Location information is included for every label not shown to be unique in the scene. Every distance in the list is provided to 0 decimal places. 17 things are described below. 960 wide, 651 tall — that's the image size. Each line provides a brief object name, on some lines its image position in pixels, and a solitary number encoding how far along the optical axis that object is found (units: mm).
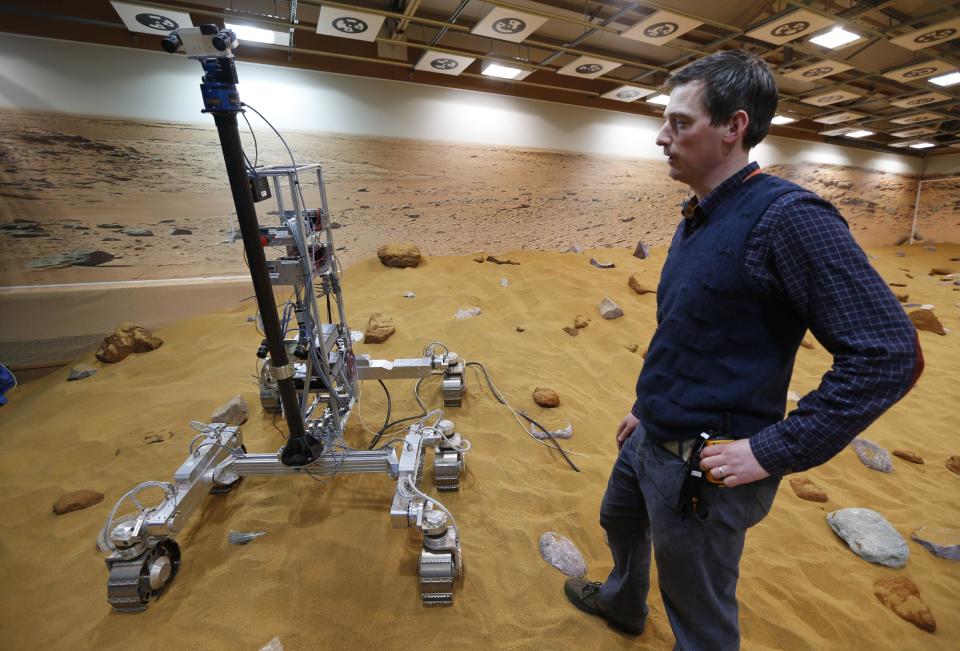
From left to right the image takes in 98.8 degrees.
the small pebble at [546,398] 3350
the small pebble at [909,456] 3035
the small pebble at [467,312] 4594
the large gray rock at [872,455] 2973
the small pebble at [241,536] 2119
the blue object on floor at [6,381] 3504
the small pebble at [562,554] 2055
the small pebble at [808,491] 2639
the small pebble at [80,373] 3760
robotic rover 1615
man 894
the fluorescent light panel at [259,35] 3984
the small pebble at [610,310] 5016
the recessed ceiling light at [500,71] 5270
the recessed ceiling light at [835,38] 4641
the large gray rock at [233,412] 2924
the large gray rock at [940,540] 2258
